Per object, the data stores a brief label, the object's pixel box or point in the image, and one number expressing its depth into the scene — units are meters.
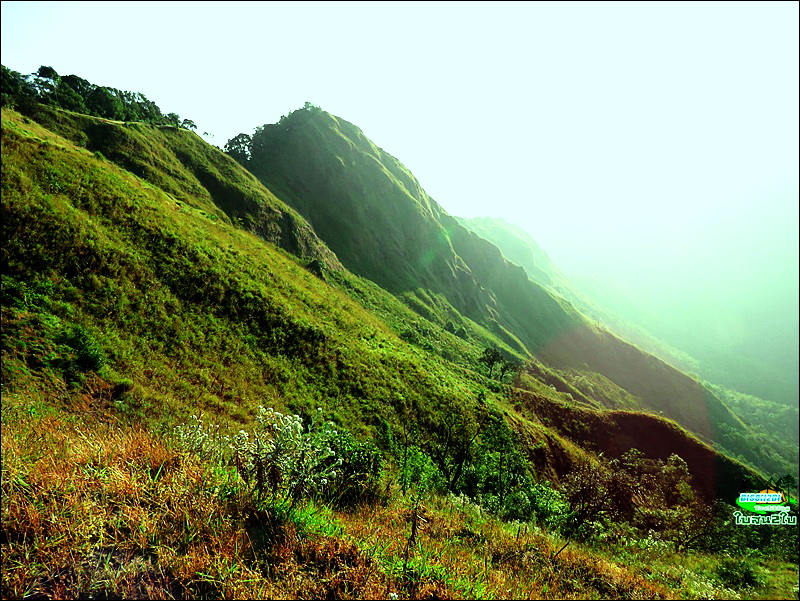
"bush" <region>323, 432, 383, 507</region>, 5.41
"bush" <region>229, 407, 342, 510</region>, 3.91
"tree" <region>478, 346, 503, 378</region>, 56.97
